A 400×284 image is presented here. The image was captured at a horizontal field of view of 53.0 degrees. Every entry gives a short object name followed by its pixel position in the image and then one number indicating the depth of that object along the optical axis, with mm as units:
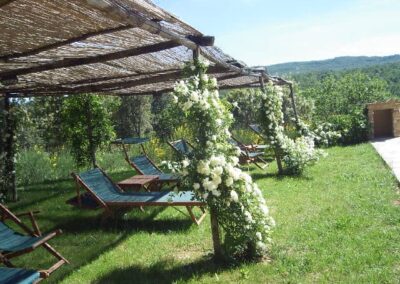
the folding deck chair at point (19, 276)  3418
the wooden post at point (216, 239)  4441
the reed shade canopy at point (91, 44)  3470
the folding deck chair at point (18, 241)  4160
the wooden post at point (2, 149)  8339
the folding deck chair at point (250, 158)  10281
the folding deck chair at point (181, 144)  9811
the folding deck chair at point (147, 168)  8109
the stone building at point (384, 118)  14164
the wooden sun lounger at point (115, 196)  5926
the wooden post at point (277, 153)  9023
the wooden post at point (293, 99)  12194
